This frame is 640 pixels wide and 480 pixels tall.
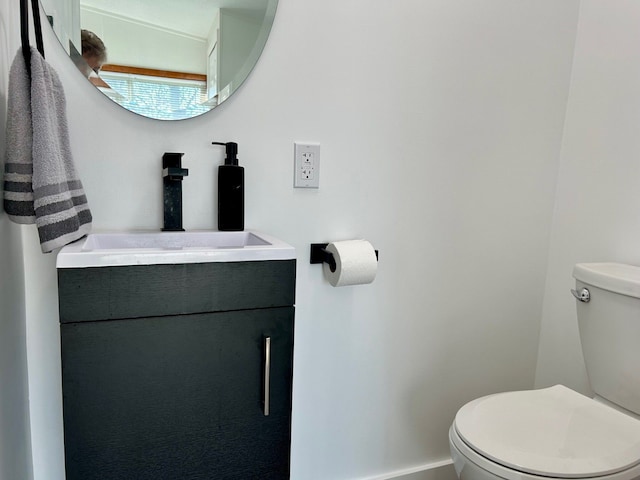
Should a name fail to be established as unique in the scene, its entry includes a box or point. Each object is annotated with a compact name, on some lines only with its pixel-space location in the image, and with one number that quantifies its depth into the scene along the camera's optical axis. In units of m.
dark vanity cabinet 0.80
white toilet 0.95
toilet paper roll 1.23
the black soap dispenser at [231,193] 1.17
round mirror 1.07
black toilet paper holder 1.30
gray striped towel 0.83
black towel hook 0.83
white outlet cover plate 1.27
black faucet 1.12
